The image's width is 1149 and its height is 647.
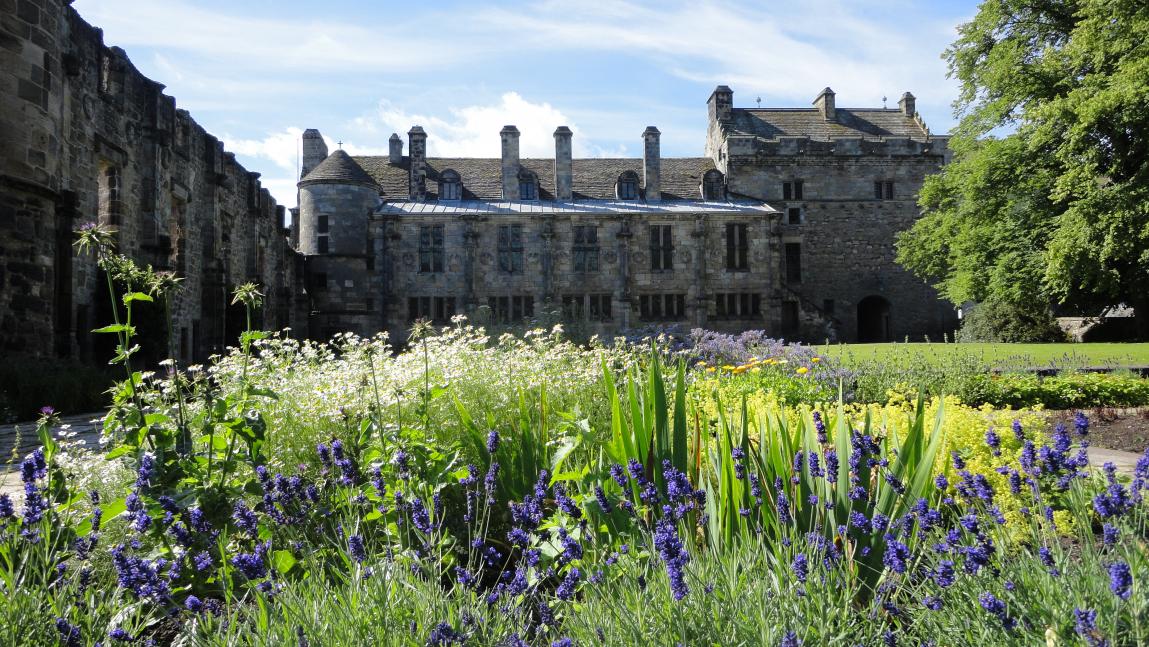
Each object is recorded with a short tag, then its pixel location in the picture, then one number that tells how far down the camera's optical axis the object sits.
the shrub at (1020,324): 25.27
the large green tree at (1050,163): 17.36
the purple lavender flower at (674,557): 2.12
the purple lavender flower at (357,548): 2.58
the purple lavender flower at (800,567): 2.21
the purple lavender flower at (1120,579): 1.74
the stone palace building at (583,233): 21.86
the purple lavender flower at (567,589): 2.43
